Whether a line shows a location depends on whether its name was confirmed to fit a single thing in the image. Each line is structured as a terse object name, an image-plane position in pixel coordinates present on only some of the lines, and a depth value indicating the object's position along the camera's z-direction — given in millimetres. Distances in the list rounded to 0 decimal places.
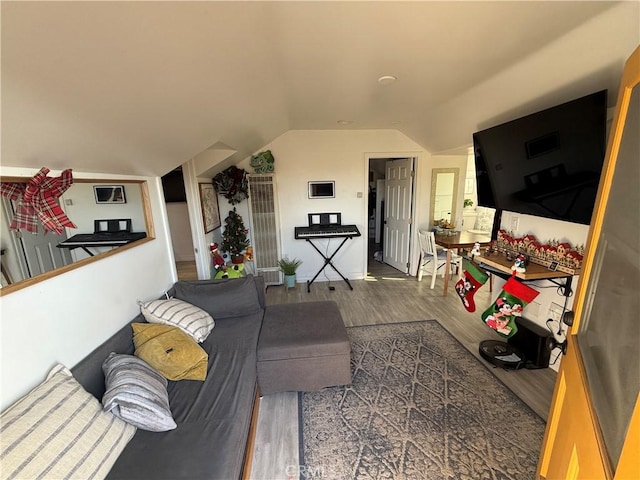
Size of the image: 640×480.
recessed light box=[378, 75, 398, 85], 1937
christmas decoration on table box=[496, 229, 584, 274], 1976
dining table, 3492
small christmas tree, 3742
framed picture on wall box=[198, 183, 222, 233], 3383
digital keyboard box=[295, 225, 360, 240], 3809
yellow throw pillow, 1569
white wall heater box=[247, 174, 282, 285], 3859
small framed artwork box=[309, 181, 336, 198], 4074
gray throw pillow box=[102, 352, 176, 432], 1180
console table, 2012
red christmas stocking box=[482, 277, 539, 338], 2115
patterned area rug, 1475
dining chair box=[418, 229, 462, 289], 3757
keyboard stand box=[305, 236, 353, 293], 4024
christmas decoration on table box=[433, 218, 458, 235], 4051
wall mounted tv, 1568
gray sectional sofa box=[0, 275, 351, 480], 979
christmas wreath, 3693
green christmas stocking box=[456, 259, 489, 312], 2523
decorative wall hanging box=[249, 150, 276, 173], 3723
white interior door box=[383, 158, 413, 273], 4305
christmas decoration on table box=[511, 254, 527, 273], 2074
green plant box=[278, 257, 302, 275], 4086
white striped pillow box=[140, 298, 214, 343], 1878
